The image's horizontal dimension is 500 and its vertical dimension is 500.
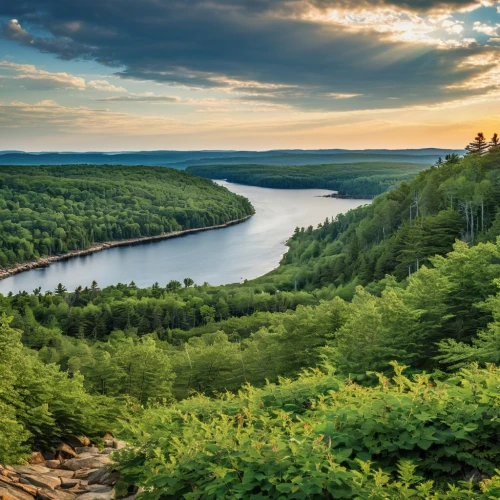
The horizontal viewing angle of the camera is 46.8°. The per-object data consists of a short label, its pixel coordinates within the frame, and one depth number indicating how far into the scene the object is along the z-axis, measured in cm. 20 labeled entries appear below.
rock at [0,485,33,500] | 1155
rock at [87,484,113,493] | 1320
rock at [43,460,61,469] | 1598
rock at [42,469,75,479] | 1471
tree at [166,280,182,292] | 11542
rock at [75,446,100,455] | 1822
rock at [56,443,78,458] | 1745
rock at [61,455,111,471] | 1563
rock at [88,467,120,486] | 1365
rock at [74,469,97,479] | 1466
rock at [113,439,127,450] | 1875
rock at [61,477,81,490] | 1376
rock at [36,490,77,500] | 1270
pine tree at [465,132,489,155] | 9056
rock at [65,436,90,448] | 1877
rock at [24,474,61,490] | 1340
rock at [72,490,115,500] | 1253
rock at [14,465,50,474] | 1454
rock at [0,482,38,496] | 1254
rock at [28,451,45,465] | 1623
